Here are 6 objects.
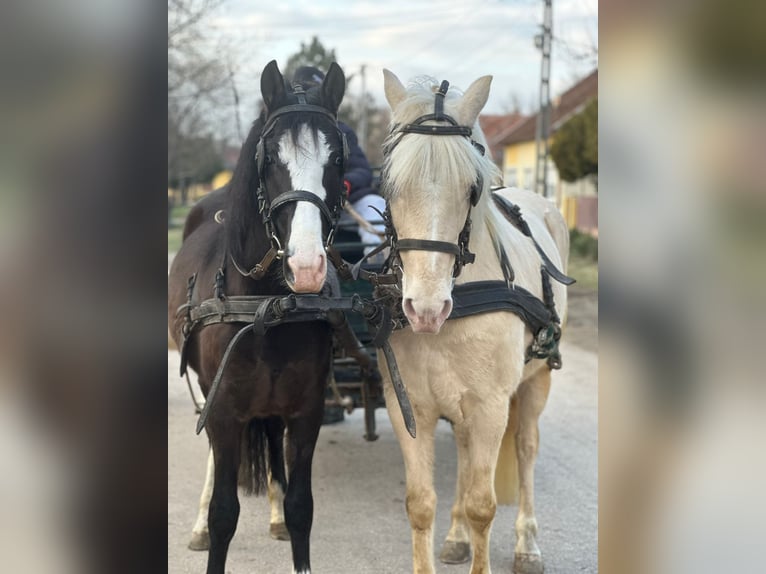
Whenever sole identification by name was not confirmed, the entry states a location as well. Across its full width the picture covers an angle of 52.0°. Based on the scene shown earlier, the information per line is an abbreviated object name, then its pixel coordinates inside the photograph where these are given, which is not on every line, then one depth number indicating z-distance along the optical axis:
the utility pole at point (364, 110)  32.22
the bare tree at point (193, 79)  11.44
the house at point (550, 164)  24.76
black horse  2.77
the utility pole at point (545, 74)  16.31
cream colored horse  2.70
